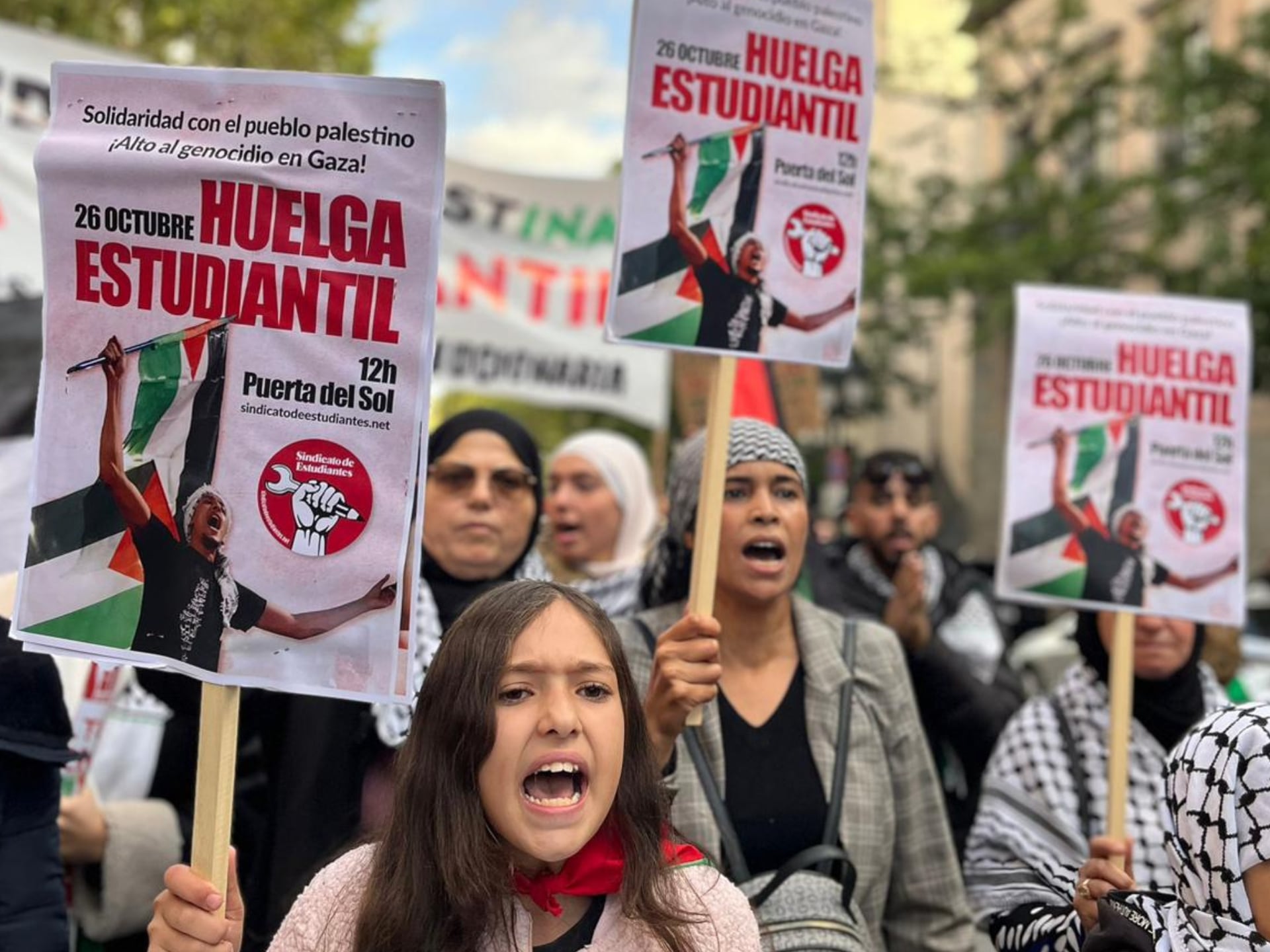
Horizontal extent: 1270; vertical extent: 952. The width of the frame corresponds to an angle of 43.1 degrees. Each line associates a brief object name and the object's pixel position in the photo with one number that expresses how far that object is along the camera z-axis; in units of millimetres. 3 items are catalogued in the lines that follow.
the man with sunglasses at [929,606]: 4488
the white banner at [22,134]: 6492
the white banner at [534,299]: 7582
